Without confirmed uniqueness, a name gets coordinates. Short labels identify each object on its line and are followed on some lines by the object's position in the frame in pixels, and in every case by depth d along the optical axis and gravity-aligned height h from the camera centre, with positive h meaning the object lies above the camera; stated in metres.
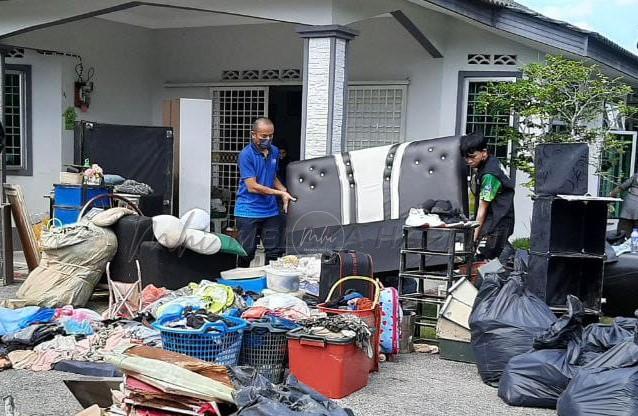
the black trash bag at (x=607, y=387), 4.09 -1.33
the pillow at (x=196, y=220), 6.60 -0.78
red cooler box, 4.66 -1.41
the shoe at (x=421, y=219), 6.07 -0.64
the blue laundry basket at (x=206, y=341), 4.65 -1.29
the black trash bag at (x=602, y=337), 4.68 -1.19
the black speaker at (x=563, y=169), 5.57 -0.17
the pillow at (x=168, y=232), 6.46 -0.86
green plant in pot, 10.84 +0.14
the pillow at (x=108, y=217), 6.84 -0.80
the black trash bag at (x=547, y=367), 4.65 -1.38
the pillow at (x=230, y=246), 6.78 -1.01
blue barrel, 8.11 -0.93
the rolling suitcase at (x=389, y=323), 5.53 -1.34
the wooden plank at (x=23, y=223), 7.85 -1.01
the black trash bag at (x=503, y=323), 5.06 -1.22
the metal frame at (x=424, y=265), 6.05 -1.02
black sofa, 6.66 -1.16
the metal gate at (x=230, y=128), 11.59 +0.08
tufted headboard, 6.85 -0.50
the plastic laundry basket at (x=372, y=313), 5.04 -1.17
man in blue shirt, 7.05 -0.59
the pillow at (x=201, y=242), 6.53 -0.95
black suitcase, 5.82 -1.03
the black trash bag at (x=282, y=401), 3.58 -1.30
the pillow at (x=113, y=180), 9.01 -0.61
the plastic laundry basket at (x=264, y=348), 4.95 -1.40
